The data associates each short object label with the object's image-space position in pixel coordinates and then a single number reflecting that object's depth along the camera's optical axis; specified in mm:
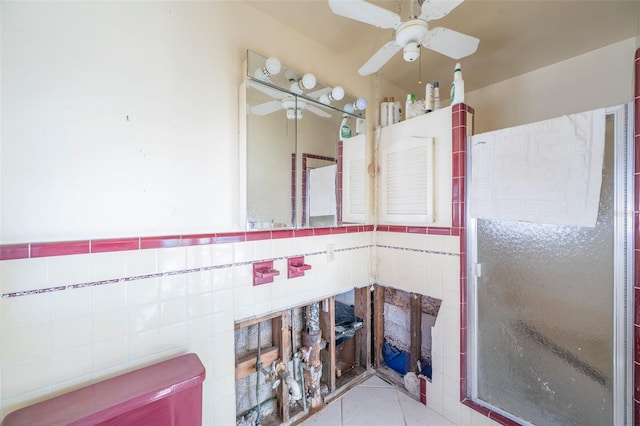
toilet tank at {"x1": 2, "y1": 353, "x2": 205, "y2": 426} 721
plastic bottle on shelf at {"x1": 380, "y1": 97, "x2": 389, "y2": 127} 1805
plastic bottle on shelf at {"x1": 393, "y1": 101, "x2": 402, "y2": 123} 1783
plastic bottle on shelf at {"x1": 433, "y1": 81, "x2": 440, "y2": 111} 1524
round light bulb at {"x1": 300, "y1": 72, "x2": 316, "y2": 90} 1356
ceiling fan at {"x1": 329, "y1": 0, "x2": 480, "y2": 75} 906
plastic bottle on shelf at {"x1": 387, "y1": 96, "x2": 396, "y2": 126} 1789
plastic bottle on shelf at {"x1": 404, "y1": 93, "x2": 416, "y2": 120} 1649
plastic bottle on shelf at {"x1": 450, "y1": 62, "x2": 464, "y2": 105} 1386
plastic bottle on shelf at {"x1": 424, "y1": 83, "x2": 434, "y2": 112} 1548
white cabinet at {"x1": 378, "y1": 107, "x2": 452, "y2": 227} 1489
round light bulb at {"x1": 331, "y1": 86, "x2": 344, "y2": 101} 1499
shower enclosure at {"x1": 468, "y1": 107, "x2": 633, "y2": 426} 990
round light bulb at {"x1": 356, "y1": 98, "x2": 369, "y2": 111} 1631
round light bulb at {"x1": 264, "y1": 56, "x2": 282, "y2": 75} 1223
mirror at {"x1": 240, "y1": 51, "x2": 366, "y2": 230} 1241
